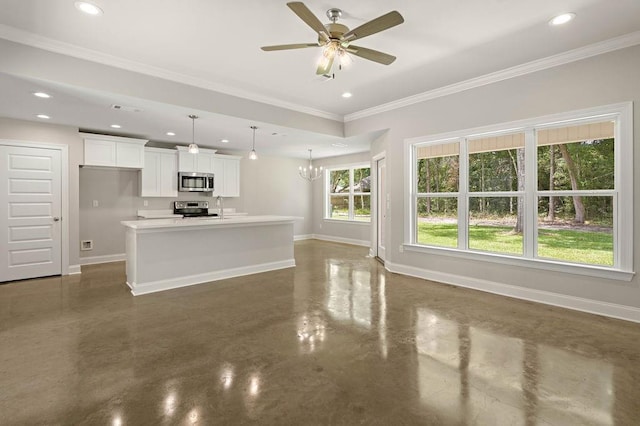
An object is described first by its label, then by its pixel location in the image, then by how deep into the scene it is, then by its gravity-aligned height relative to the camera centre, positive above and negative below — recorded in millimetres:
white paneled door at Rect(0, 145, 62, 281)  4781 -26
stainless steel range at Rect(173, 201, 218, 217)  7069 +49
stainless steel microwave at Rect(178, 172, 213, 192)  6898 +643
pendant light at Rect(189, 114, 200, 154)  4668 +1410
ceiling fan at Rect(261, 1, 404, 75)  2192 +1366
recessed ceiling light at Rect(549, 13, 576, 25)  2740 +1709
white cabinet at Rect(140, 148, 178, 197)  6430 +776
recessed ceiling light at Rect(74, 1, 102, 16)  2545 +1687
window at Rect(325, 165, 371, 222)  8500 +466
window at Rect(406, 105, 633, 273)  3361 +243
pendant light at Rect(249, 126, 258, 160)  5315 +1411
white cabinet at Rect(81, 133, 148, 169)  5516 +1102
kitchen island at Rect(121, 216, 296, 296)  4195 -611
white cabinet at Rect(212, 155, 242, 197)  7453 +856
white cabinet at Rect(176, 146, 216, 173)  6844 +1124
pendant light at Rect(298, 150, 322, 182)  9559 +1150
